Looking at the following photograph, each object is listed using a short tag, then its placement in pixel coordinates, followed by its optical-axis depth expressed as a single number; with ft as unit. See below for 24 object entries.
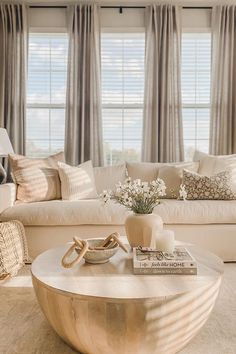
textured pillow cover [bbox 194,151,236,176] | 11.76
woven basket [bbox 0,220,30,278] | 8.70
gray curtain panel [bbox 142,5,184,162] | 14.33
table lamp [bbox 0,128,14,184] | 11.77
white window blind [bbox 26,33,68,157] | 14.76
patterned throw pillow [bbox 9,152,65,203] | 11.37
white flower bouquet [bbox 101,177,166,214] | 7.00
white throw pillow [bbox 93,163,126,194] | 12.65
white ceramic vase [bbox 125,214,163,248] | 6.88
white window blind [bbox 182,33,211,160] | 14.84
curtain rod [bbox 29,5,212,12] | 14.49
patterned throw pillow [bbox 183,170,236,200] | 11.05
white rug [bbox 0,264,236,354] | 5.63
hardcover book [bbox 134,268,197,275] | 5.53
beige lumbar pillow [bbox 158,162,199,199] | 11.92
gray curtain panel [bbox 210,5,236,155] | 14.38
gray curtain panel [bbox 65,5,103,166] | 14.32
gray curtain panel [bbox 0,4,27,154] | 14.24
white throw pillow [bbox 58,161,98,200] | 11.52
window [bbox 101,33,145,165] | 14.75
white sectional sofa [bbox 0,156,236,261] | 10.22
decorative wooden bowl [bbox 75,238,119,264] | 6.00
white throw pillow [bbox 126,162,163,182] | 12.67
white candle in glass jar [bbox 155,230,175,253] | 6.16
